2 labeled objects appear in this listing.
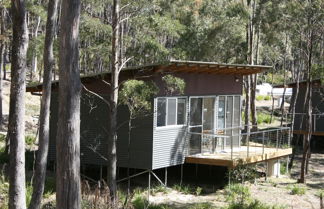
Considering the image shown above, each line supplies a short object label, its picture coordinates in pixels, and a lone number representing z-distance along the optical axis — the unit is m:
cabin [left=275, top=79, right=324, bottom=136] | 28.39
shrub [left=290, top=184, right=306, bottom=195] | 19.16
